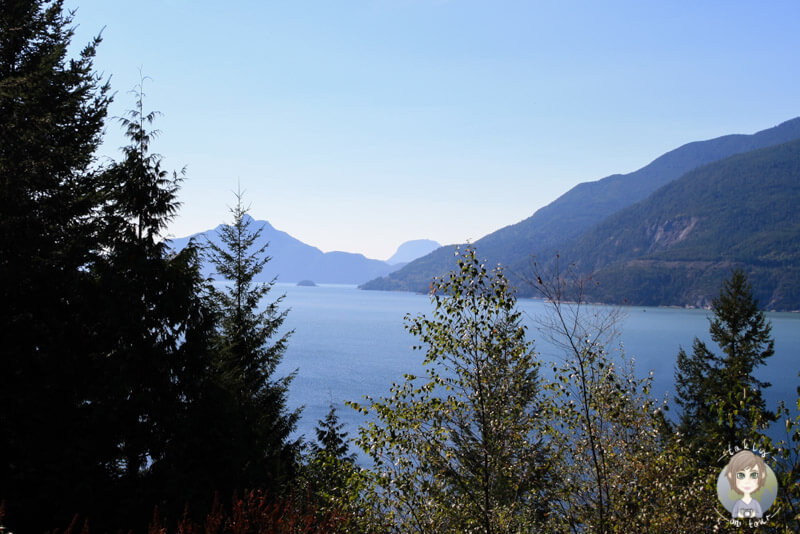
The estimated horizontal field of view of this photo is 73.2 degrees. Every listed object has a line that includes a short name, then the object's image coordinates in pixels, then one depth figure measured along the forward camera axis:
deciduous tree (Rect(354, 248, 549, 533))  8.34
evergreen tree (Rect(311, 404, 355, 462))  29.20
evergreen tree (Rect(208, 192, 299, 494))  20.45
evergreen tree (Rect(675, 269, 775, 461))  27.41
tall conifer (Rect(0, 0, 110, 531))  12.22
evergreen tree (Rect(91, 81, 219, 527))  13.09
